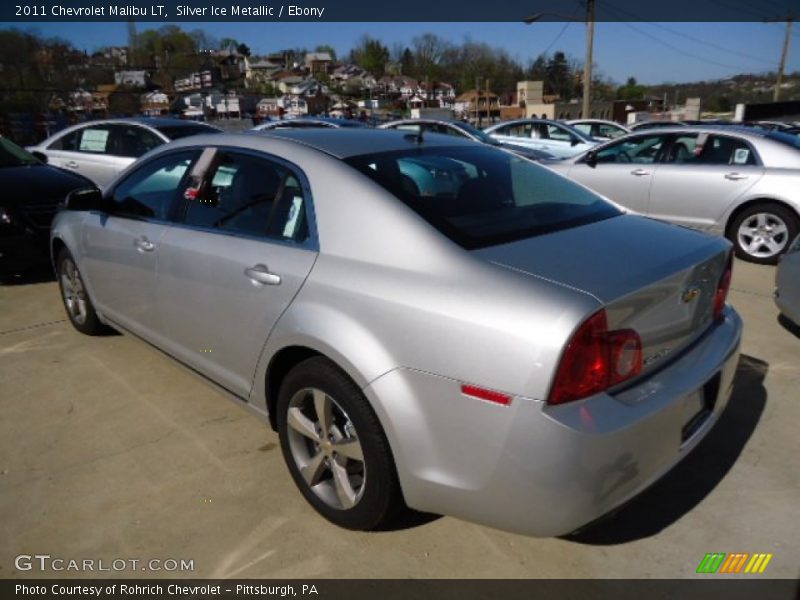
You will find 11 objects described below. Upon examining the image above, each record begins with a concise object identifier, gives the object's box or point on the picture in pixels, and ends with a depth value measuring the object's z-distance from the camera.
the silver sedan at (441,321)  1.77
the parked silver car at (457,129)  11.88
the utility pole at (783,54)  42.97
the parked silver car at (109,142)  8.01
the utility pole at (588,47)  23.69
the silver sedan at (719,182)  6.26
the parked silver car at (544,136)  13.32
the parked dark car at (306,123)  11.41
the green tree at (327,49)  151.76
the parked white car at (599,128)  15.99
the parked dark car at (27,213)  5.63
